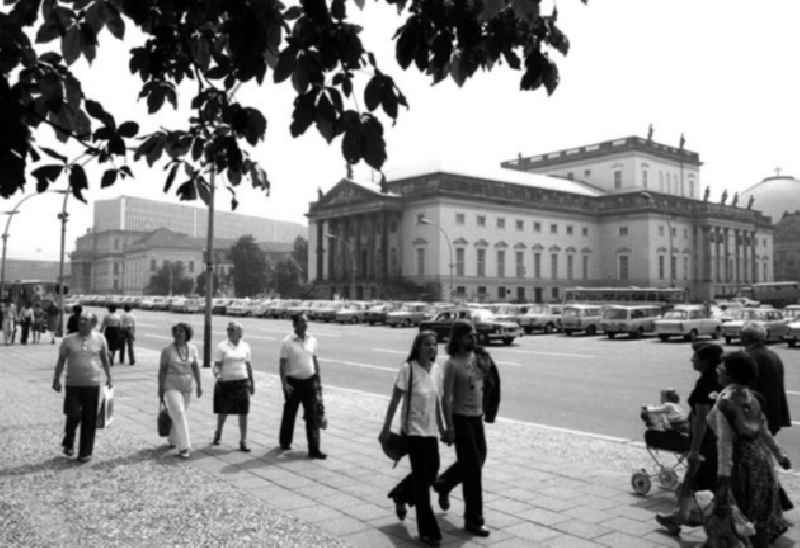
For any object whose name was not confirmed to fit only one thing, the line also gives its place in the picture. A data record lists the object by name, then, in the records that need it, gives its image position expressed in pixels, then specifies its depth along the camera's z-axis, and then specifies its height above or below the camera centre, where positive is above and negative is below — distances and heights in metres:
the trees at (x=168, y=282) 134.75 +3.15
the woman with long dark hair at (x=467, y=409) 6.30 -0.94
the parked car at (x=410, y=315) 48.94 -0.93
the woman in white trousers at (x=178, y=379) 9.27 -1.03
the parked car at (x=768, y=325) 31.81 -0.91
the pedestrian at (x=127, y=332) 21.73 -0.97
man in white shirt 9.50 -0.96
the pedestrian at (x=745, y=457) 5.36 -1.11
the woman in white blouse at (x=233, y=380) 9.73 -1.06
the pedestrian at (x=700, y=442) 6.05 -1.15
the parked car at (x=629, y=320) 36.31 -0.86
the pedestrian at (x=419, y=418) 6.20 -1.00
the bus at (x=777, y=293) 75.25 +1.13
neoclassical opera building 81.88 +8.87
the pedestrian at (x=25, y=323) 30.36 -1.01
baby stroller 7.20 -1.35
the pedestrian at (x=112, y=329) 21.42 -0.87
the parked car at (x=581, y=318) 38.53 -0.82
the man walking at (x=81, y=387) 9.12 -1.09
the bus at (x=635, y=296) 62.94 +0.62
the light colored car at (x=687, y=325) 33.72 -1.00
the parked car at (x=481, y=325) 30.69 -1.00
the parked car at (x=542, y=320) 41.06 -1.02
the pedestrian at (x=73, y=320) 13.72 -0.40
